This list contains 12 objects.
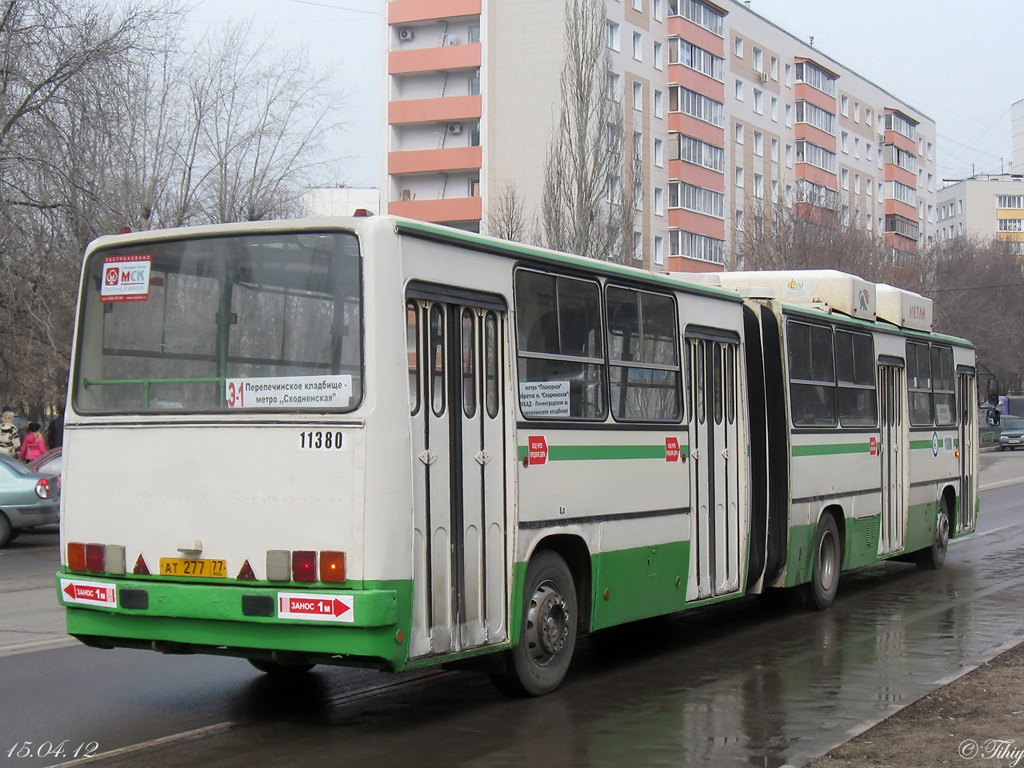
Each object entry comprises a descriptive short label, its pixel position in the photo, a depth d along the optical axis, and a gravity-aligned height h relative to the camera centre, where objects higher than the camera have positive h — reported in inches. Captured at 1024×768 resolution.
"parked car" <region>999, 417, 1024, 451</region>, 2541.8 -33.6
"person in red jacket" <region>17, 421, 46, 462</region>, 995.3 -10.5
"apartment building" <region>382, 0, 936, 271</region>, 2406.5 +606.2
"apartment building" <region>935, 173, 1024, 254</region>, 5251.0 +839.6
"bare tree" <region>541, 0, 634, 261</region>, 1446.9 +291.8
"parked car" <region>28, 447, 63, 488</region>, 871.1 -20.1
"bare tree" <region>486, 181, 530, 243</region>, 1781.5 +298.4
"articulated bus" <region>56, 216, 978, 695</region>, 284.2 -5.5
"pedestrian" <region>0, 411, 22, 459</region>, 951.6 -2.6
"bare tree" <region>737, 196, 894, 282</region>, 1930.4 +264.7
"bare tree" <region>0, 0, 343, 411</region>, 878.4 +194.6
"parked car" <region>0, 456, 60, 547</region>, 768.9 -41.2
